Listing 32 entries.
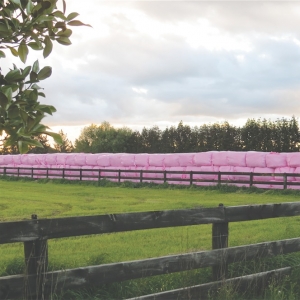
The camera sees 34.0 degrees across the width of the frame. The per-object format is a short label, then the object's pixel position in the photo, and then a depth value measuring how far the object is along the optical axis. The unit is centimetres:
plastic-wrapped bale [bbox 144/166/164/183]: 2823
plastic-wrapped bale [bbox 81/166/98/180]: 3238
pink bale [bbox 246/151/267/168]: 2611
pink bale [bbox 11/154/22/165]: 4560
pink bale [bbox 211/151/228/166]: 2802
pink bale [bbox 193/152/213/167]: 2887
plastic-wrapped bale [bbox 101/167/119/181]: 3079
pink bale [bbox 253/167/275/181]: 2431
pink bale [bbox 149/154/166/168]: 3181
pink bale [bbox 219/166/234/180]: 2604
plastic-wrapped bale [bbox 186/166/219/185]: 2646
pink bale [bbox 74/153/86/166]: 3809
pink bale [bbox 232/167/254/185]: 2506
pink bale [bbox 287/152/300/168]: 2459
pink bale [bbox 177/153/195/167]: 3002
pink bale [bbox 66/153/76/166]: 3902
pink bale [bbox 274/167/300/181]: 2426
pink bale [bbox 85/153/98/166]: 3694
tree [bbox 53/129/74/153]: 10581
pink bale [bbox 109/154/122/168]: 3479
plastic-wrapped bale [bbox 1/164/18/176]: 3897
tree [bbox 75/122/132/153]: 8181
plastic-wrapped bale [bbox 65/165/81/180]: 3366
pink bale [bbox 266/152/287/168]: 2525
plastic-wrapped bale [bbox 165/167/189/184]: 2756
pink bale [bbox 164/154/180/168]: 3084
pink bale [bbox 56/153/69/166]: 4009
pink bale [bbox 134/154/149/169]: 3278
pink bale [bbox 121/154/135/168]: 3372
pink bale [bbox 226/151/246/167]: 2714
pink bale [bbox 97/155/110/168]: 3569
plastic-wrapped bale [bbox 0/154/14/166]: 4653
